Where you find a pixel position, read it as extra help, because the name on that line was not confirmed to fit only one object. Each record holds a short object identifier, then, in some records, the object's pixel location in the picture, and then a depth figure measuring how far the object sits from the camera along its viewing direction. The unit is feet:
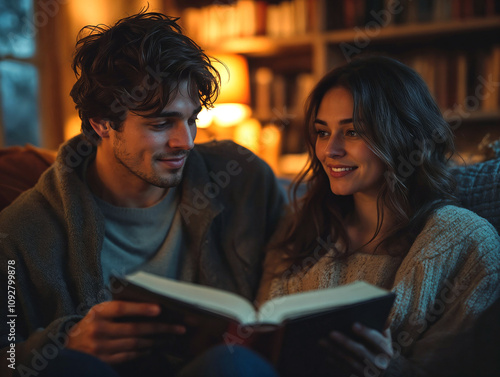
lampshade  9.06
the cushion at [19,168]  4.63
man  3.93
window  8.71
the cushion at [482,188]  3.99
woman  3.43
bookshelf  7.93
